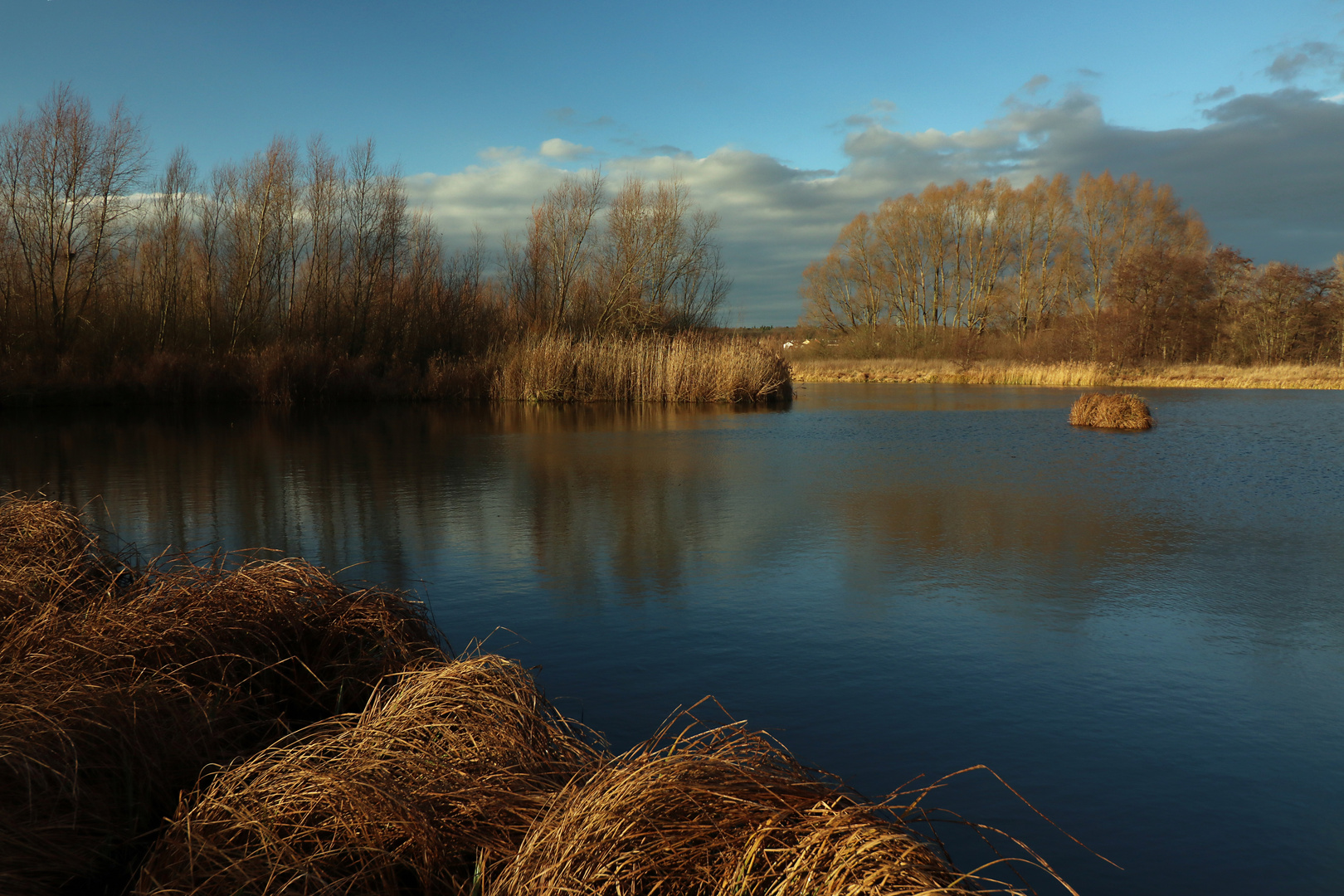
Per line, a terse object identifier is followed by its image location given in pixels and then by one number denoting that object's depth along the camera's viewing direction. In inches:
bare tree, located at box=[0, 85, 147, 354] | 925.2
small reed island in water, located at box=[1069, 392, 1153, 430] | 647.1
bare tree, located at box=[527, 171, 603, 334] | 1284.4
